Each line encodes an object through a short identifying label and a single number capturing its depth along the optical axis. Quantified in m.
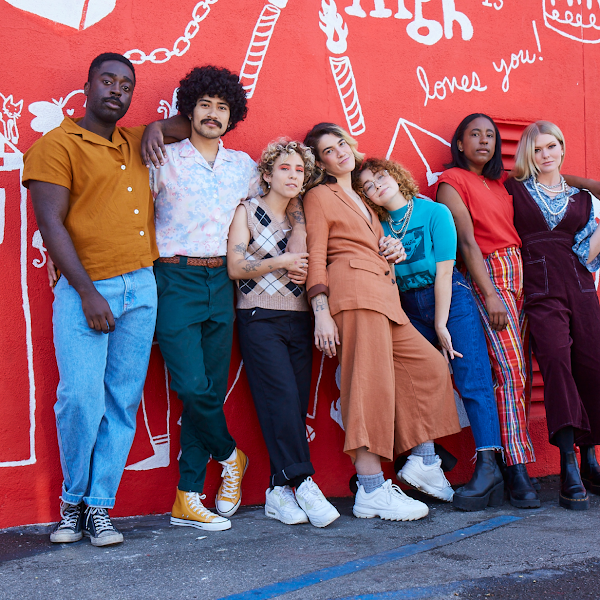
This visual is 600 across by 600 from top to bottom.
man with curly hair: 3.35
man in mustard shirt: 2.98
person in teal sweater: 3.70
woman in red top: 3.82
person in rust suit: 3.48
